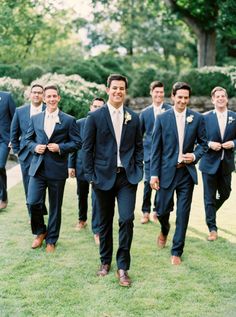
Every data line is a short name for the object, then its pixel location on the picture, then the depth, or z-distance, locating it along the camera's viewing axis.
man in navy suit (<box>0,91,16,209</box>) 8.42
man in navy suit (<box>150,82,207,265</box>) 5.94
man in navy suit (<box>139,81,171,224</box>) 7.82
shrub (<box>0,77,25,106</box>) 15.16
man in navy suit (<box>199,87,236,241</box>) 6.97
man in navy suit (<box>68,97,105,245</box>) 7.37
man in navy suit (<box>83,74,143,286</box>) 5.29
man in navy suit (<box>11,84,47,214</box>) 7.21
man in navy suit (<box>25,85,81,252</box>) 6.25
